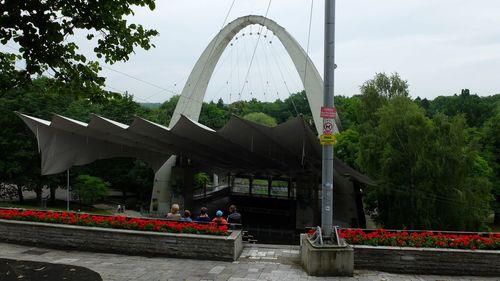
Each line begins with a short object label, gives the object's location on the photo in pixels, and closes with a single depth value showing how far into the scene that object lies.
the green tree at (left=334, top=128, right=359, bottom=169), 31.63
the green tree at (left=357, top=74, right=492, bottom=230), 21.61
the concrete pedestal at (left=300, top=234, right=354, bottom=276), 8.58
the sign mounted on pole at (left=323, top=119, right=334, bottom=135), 8.97
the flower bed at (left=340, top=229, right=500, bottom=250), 9.59
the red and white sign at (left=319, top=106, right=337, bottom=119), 8.87
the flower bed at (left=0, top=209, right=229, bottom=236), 10.57
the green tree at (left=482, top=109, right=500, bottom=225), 33.84
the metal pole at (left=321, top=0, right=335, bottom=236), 8.98
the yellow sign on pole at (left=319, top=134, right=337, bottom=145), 8.95
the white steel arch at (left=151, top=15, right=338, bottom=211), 31.00
